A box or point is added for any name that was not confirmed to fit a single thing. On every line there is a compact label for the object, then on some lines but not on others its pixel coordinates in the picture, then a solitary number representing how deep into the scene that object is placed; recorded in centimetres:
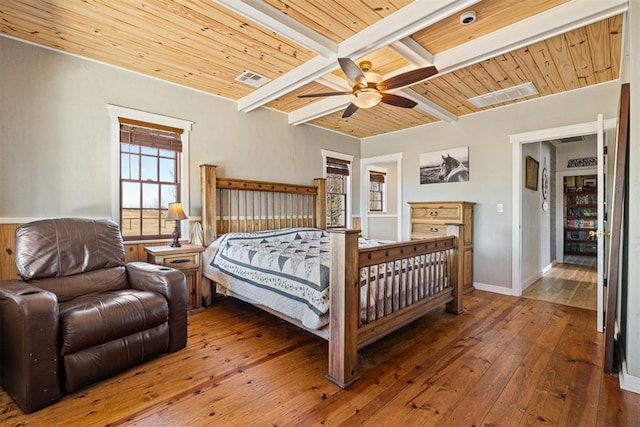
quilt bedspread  218
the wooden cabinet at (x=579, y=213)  733
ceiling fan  245
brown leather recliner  172
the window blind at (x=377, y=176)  712
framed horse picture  462
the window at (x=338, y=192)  562
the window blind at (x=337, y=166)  553
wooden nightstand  315
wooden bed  198
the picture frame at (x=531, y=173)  450
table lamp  332
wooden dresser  426
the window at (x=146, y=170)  326
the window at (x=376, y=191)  713
